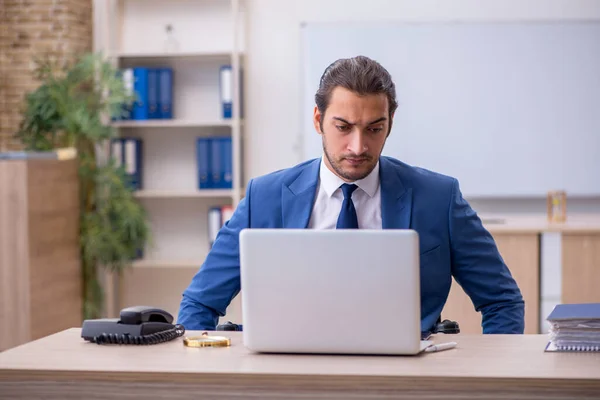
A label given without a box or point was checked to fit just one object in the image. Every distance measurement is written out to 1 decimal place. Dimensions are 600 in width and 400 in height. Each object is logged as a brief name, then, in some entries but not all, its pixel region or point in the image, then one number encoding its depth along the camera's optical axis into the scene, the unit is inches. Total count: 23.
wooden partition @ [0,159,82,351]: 204.4
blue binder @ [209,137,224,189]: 234.2
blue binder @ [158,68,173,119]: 235.1
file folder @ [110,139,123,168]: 238.5
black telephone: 89.3
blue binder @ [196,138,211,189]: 234.7
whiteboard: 233.5
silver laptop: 78.1
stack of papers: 83.1
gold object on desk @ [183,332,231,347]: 87.7
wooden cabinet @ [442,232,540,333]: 208.1
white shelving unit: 242.8
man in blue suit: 103.7
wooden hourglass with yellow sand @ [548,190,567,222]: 215.9
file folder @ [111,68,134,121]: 230.1
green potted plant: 218.4
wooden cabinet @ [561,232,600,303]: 206.8
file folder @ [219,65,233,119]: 232.8
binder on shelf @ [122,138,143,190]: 238.8
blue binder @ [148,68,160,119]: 236.1
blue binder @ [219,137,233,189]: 233.9
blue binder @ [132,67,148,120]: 235.5
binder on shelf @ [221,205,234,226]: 236.7
